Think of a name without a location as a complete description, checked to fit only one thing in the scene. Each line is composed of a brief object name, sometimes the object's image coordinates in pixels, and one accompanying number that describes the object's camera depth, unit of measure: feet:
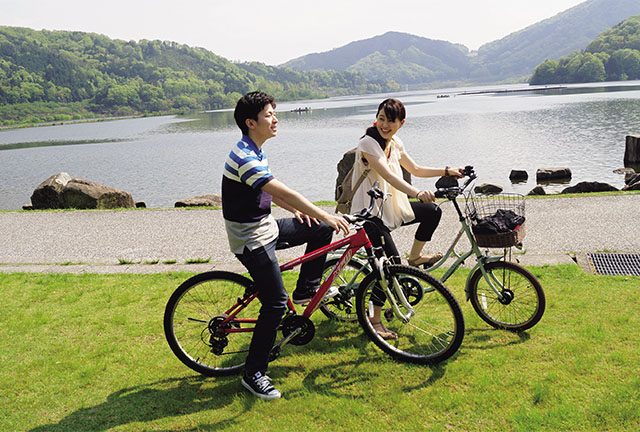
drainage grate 21.27
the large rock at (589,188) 53.67
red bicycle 13.26
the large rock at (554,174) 76.79
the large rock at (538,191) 60.03
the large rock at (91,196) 47.65
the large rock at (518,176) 78.90
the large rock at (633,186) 54.46
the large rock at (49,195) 49.67
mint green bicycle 14.29
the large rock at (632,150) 81.71
